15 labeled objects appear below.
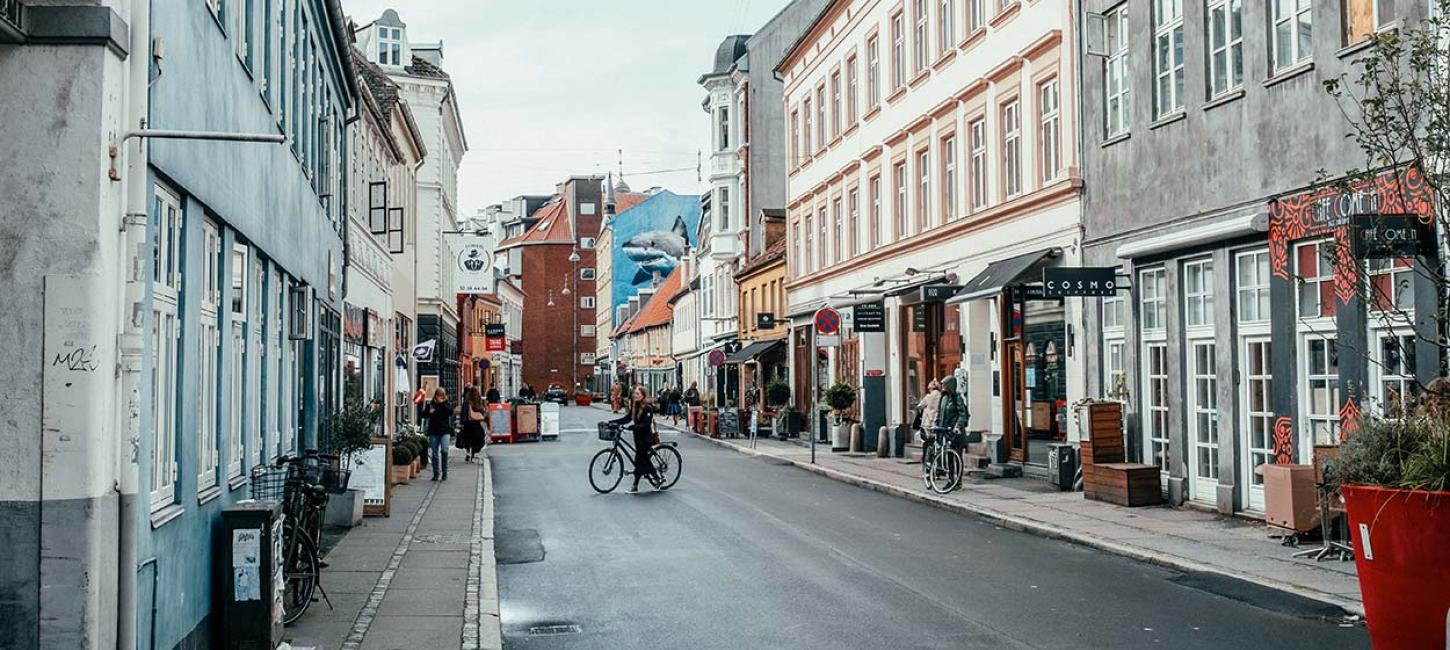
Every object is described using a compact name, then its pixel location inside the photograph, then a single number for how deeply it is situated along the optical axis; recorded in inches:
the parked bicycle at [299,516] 405.7
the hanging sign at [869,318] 1245.7
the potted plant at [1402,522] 304.2
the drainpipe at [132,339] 262.7
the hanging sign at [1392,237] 422.9
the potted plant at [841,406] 1353.3
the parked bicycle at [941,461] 841.5
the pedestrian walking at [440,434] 992.9
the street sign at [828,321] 1139.3
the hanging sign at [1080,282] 740.6
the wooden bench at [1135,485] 713.6
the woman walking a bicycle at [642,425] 877.4
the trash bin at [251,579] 341.1
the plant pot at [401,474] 964.0
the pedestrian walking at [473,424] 1203.9
